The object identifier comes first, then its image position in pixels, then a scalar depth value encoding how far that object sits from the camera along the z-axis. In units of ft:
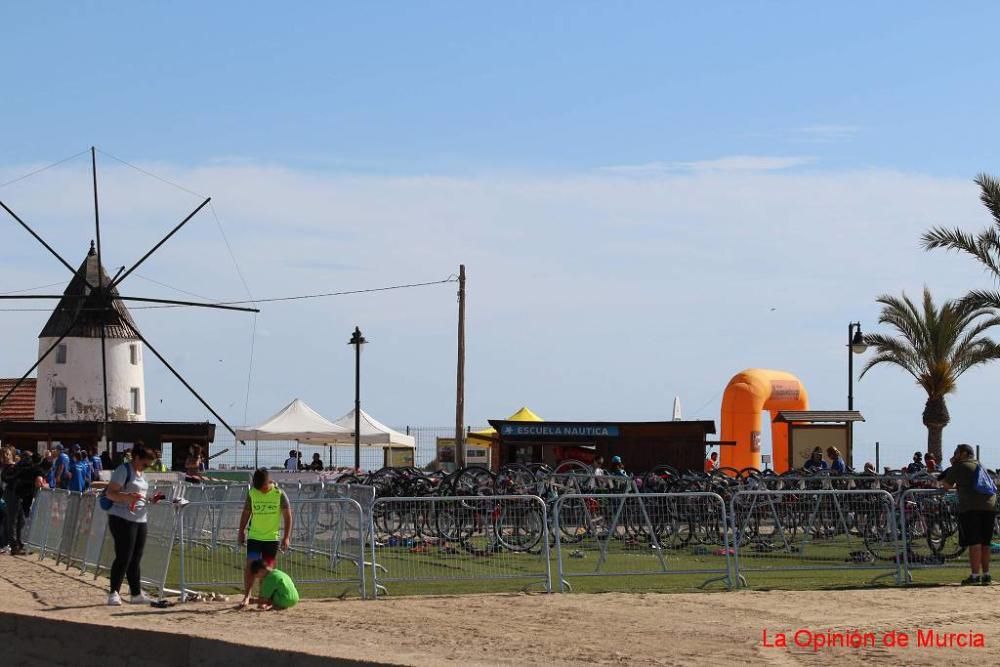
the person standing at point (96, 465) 113.25
